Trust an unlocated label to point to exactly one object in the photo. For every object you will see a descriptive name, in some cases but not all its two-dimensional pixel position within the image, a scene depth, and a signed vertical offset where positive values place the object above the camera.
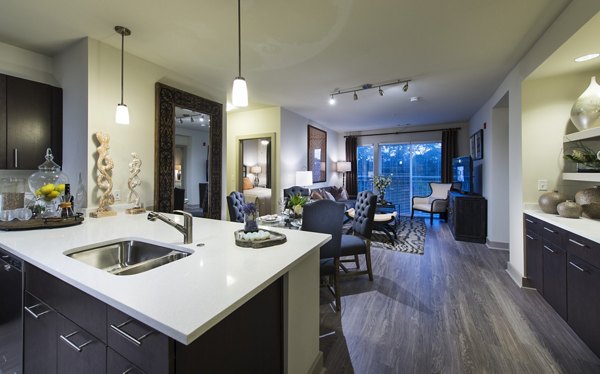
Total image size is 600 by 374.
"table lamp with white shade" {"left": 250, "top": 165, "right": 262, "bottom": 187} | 6.72 +0.37
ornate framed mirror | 3.04 +0.58
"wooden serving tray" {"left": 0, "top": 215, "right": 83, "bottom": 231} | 1.80 -0.29
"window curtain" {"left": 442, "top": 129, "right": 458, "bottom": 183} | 6.81 +0.95
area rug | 4.28 -1.02
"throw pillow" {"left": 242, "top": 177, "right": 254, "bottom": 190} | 6.02 +0.03
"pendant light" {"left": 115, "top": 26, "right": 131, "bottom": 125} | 2.34 +0.68
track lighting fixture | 3.70 +1.52
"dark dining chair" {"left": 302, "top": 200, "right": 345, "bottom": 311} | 2.31 -0.34
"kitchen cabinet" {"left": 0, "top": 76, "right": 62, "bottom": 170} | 2.36 +0.62
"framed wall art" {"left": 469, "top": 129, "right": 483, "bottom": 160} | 4.96 +0.84
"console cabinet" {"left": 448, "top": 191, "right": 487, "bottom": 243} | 4.57 -0.60
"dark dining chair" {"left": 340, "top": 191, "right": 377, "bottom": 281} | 2.75 -0.57
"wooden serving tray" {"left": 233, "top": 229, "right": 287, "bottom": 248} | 1.42 -0.32
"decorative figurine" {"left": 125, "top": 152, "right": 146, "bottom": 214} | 2.62 +0.01
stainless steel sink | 1.42 -0.42
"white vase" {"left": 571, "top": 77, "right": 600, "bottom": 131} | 2.30 +0.71
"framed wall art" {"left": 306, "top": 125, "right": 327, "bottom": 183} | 6.36 +0.84
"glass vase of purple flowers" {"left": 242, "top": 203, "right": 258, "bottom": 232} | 1.56 -0.20
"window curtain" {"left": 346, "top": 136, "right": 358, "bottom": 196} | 8.09 +0.48
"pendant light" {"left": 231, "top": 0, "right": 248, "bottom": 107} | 1.79 +0.66
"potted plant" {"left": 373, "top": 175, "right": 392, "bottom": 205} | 5.41 -0.01
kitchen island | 0.78 -0.37
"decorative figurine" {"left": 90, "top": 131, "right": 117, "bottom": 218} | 2.48 +0.11
